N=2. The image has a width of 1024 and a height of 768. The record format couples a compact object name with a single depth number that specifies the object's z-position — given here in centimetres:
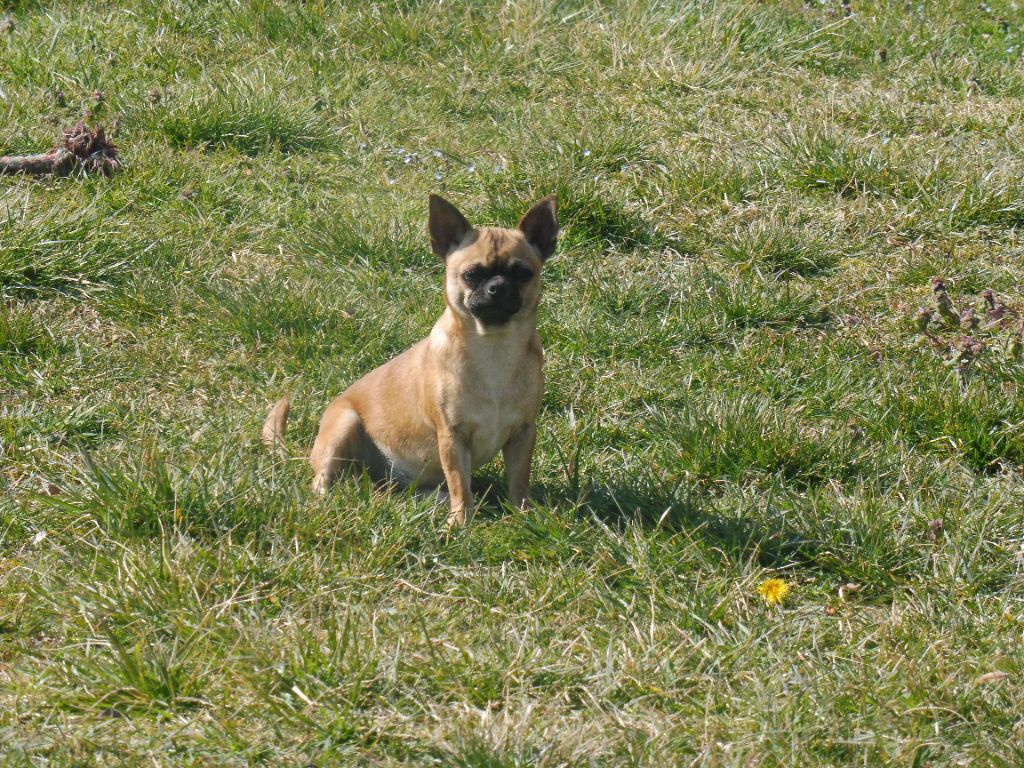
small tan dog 929
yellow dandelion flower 816
